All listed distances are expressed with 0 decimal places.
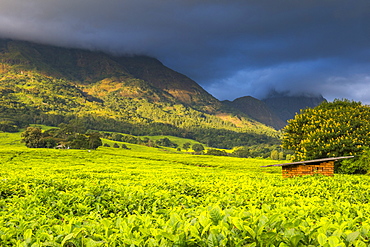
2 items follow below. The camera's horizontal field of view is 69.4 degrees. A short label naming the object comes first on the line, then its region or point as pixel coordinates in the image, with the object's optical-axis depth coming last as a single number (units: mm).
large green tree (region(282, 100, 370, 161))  34344
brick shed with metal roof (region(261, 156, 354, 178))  21656
